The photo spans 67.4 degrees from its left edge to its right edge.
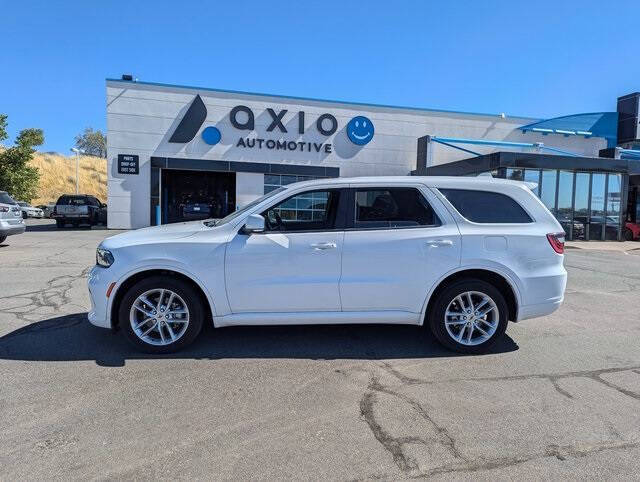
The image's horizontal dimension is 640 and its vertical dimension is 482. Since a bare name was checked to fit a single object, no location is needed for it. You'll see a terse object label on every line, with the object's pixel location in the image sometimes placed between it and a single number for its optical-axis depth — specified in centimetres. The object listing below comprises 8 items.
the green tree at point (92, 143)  11275
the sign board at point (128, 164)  2388
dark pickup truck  2434
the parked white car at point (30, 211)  3912
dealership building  2195
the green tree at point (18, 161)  3772
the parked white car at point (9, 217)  1332
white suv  477
